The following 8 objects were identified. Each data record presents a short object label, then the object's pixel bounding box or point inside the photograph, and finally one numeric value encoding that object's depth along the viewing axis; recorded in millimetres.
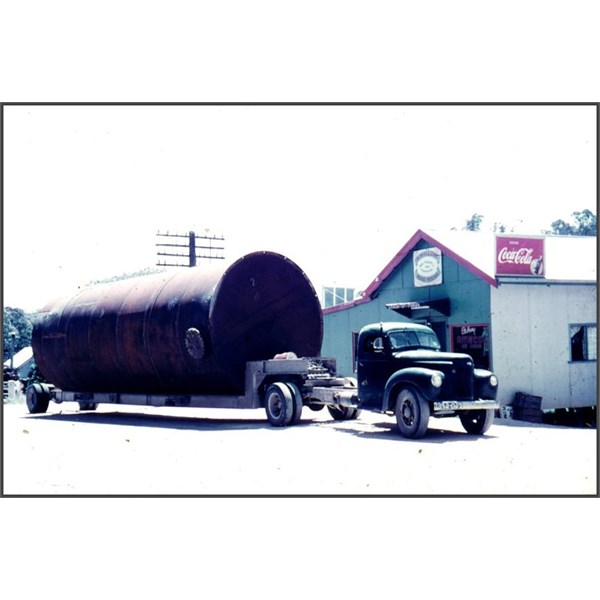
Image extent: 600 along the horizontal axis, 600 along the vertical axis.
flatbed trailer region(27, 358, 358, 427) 15625
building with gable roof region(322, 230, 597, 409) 20062
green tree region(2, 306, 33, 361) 45544
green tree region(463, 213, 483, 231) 64375
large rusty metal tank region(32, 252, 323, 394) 16250
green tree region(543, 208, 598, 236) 49750
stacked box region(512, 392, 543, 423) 19688
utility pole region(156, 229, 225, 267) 48759
